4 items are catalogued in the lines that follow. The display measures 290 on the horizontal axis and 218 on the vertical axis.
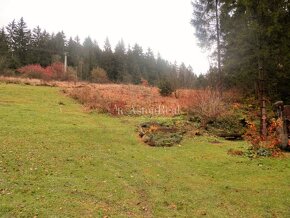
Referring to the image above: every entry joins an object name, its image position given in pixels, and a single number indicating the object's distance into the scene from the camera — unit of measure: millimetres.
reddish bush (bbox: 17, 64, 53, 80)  32573
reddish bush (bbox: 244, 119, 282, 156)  9664
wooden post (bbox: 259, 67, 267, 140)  10440
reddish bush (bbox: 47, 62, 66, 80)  34460
